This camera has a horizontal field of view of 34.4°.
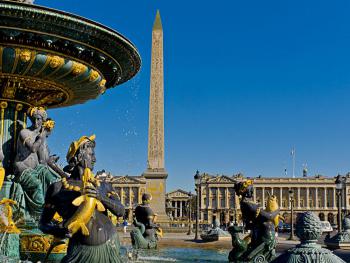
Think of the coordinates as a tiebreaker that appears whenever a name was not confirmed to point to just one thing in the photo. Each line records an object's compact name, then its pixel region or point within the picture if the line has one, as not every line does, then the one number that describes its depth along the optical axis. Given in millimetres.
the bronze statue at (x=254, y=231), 7191
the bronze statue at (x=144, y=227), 9523
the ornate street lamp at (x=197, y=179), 24688
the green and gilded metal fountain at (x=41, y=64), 6867
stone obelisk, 32594
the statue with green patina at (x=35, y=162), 7336
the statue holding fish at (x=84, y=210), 3738
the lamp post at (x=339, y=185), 23766
